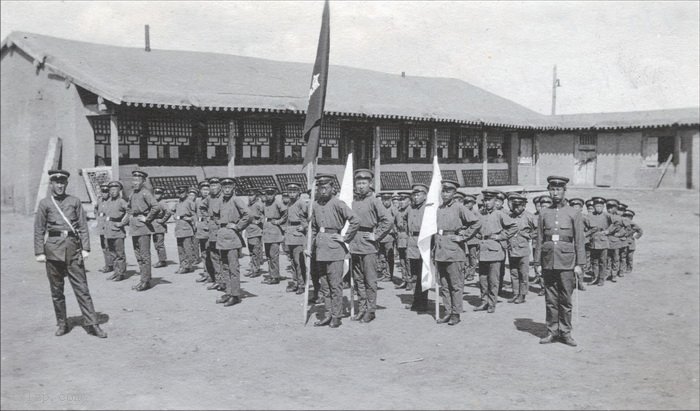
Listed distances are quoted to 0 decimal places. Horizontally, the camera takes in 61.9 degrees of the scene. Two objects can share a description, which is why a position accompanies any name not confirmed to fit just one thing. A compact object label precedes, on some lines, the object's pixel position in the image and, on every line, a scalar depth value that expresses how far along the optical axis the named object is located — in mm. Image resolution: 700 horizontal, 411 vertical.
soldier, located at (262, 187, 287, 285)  10266
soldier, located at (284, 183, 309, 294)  9414
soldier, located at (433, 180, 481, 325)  7652
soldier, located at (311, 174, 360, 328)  7434
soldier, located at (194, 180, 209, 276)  10326
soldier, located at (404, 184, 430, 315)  8359
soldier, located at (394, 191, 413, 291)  10289
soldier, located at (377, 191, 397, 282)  10945
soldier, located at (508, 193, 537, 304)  9133
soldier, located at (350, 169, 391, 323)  7809
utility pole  43003
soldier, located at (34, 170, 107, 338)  6645
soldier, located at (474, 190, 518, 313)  8445
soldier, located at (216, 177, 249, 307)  8461
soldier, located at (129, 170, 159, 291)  9484
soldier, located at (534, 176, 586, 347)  6789
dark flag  7559
